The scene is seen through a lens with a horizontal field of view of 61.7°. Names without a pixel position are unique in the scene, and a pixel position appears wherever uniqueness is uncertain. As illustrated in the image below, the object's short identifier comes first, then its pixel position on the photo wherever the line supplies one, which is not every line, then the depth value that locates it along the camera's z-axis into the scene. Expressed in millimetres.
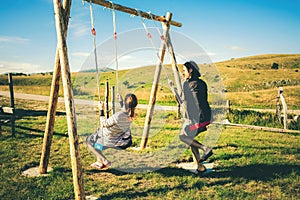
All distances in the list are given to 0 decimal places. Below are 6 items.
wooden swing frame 3596
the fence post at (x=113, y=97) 9871
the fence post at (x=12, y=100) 7906
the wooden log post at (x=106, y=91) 8414
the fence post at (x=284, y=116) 9766
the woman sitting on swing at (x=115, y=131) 4555
